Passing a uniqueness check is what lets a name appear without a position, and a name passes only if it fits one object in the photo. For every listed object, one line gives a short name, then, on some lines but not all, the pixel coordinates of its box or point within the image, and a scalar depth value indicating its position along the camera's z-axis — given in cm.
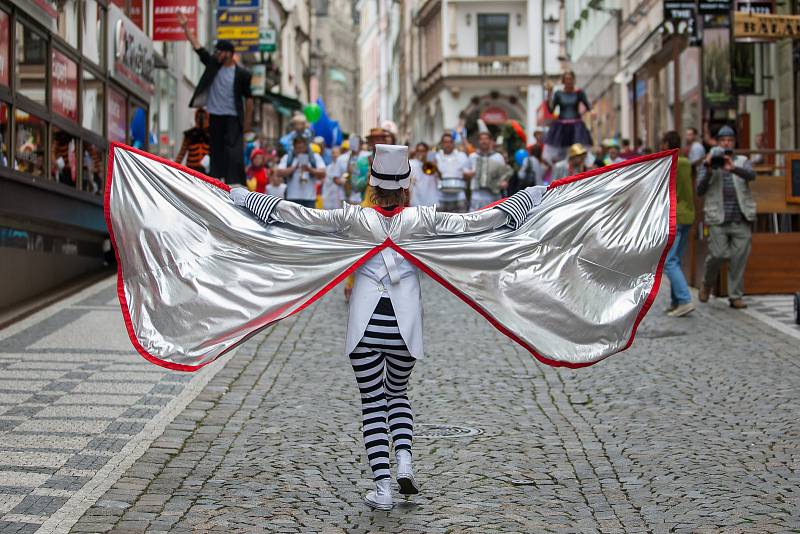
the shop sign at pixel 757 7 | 2366
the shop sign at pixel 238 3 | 4087
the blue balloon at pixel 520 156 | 2651
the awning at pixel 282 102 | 5882
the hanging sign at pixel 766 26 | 2062
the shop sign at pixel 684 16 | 2450
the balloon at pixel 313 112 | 4409
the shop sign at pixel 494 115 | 6862
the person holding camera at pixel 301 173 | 2117
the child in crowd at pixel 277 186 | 2242
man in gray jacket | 1628
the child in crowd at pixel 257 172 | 2455
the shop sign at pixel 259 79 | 5391
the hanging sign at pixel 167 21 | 2397
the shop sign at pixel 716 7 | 2389
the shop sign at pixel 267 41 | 5338
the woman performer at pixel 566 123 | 2355
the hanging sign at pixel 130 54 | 2023
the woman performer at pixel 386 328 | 722
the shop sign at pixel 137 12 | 2344
